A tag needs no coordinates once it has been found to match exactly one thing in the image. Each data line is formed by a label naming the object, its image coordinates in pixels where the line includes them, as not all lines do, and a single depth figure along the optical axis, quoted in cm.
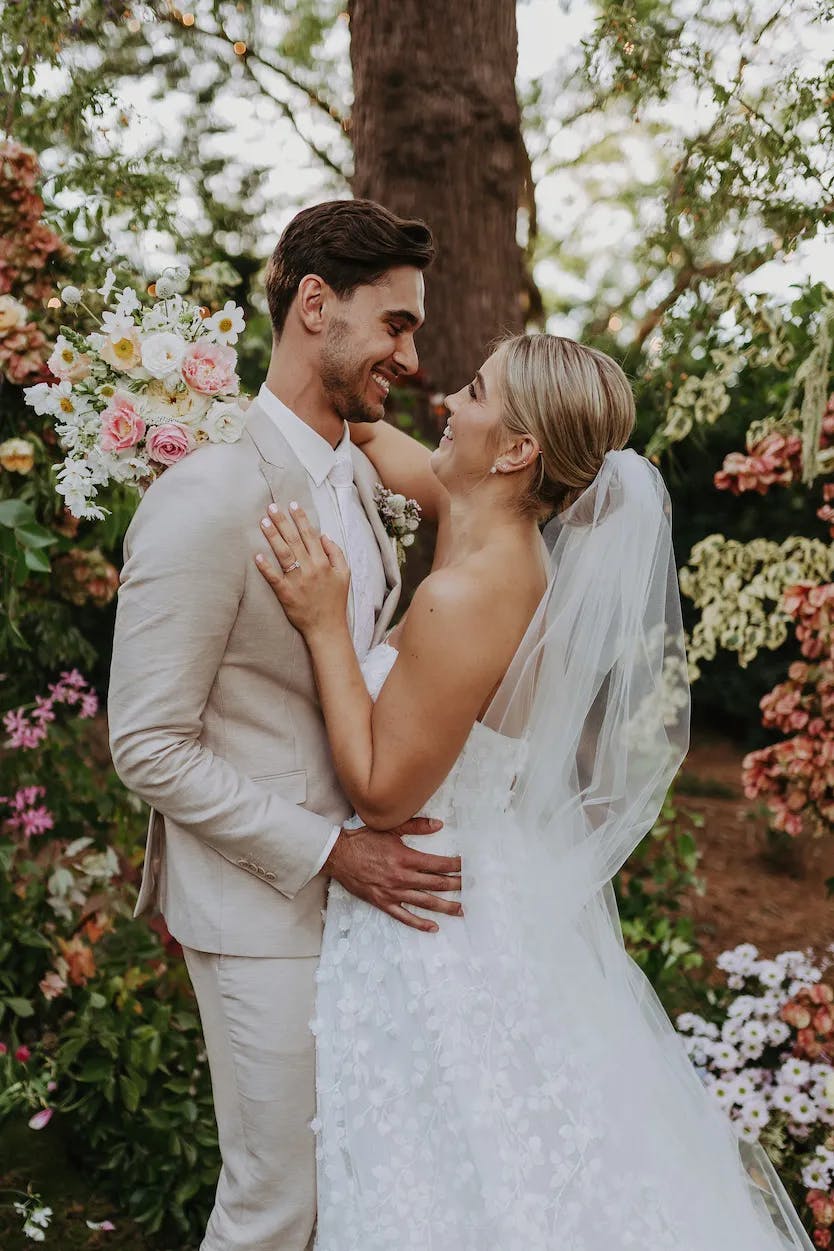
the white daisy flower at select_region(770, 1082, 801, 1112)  321
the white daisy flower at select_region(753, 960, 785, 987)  341
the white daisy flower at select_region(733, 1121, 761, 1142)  318
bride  220
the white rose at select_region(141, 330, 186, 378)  221
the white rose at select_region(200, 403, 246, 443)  225
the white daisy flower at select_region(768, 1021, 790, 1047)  337
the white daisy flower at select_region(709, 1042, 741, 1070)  334
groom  215
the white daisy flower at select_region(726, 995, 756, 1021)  340
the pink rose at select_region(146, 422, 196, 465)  220
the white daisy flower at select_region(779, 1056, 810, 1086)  324
